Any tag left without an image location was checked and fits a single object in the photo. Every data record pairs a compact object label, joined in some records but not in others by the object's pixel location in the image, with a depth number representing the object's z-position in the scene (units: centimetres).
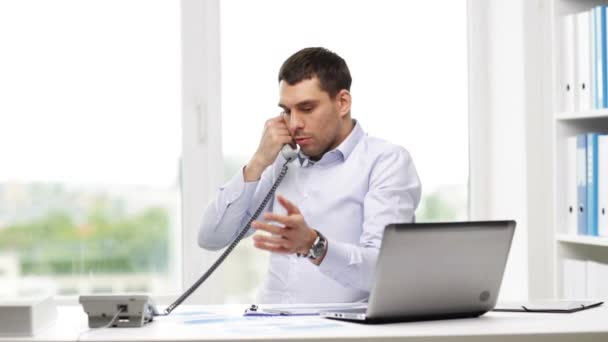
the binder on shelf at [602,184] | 503
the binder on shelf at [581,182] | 519
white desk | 296
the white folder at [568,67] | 523
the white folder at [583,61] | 511
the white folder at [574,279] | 532
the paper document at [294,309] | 355
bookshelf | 530
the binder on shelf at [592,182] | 511
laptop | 315
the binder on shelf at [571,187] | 528
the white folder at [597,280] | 515
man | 458
